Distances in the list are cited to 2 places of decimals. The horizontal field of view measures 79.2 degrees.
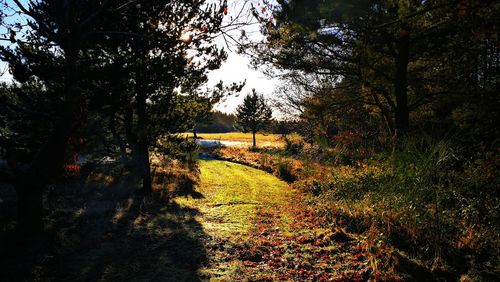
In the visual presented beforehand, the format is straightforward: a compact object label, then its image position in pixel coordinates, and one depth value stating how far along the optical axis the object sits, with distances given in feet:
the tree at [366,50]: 19.99
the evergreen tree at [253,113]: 127.03
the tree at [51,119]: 15.52
